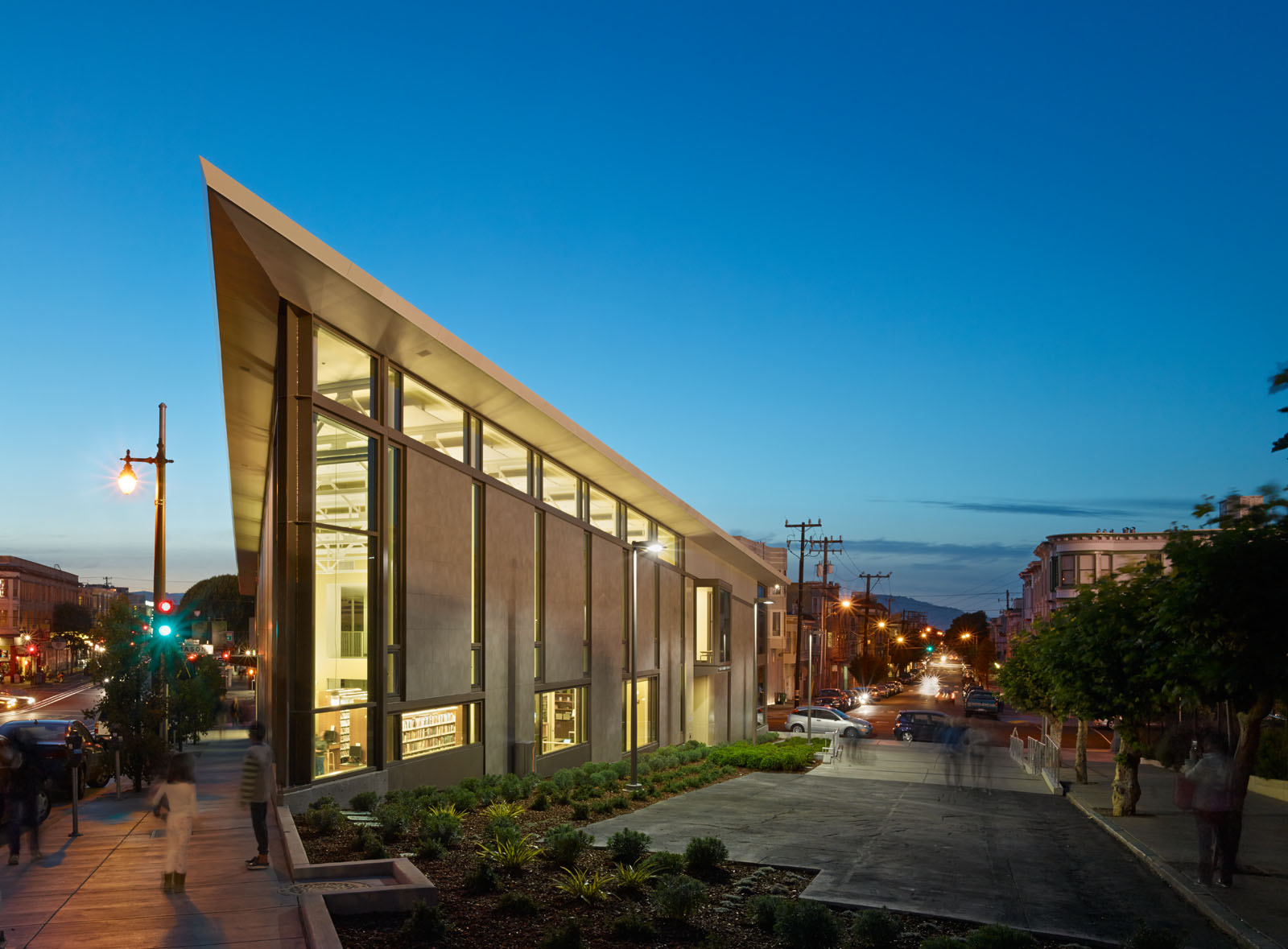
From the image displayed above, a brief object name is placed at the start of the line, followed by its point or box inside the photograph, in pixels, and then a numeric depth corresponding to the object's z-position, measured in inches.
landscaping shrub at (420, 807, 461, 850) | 520.4
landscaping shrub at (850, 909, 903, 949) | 354.6
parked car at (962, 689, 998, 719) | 2630.4
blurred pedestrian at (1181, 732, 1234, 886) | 502.0
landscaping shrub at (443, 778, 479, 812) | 676.7
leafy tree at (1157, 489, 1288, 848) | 431.2
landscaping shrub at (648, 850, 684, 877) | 463.2
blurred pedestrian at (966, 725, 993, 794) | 983.0
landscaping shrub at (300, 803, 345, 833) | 547.2
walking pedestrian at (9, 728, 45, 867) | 490.0
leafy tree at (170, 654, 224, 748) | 913.5
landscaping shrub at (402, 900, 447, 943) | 340.5
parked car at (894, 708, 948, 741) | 1872.5
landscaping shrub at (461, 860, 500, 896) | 421.1
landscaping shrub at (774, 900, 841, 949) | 348.8
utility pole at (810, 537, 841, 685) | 3621.8
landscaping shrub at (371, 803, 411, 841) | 537.3
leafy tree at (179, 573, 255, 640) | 3838.6
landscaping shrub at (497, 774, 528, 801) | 746.2
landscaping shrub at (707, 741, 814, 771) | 1165.7
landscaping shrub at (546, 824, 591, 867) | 475.8
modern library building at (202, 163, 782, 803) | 637.9
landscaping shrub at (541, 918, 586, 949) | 326.6
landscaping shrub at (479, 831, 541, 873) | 462.0
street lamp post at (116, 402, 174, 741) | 896.9
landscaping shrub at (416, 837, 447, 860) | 489.7
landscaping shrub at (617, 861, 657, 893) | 430.0
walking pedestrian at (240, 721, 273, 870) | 452.4
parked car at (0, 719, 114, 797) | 714.8
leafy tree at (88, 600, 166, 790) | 788.0
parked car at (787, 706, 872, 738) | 1905.8
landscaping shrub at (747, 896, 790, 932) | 376.2
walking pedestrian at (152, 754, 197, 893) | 414.3
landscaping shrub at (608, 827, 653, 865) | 487.2
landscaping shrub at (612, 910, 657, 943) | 359.9
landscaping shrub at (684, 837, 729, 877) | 479.6
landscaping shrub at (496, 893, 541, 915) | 386.6
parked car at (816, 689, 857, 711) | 2883.9
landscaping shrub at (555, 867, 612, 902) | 411.5
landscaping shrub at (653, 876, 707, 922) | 377.1
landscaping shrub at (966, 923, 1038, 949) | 337.4
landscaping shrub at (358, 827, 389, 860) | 469.1
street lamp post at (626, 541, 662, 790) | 851.4
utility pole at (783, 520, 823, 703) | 2500.6
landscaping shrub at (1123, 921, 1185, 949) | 327.0
